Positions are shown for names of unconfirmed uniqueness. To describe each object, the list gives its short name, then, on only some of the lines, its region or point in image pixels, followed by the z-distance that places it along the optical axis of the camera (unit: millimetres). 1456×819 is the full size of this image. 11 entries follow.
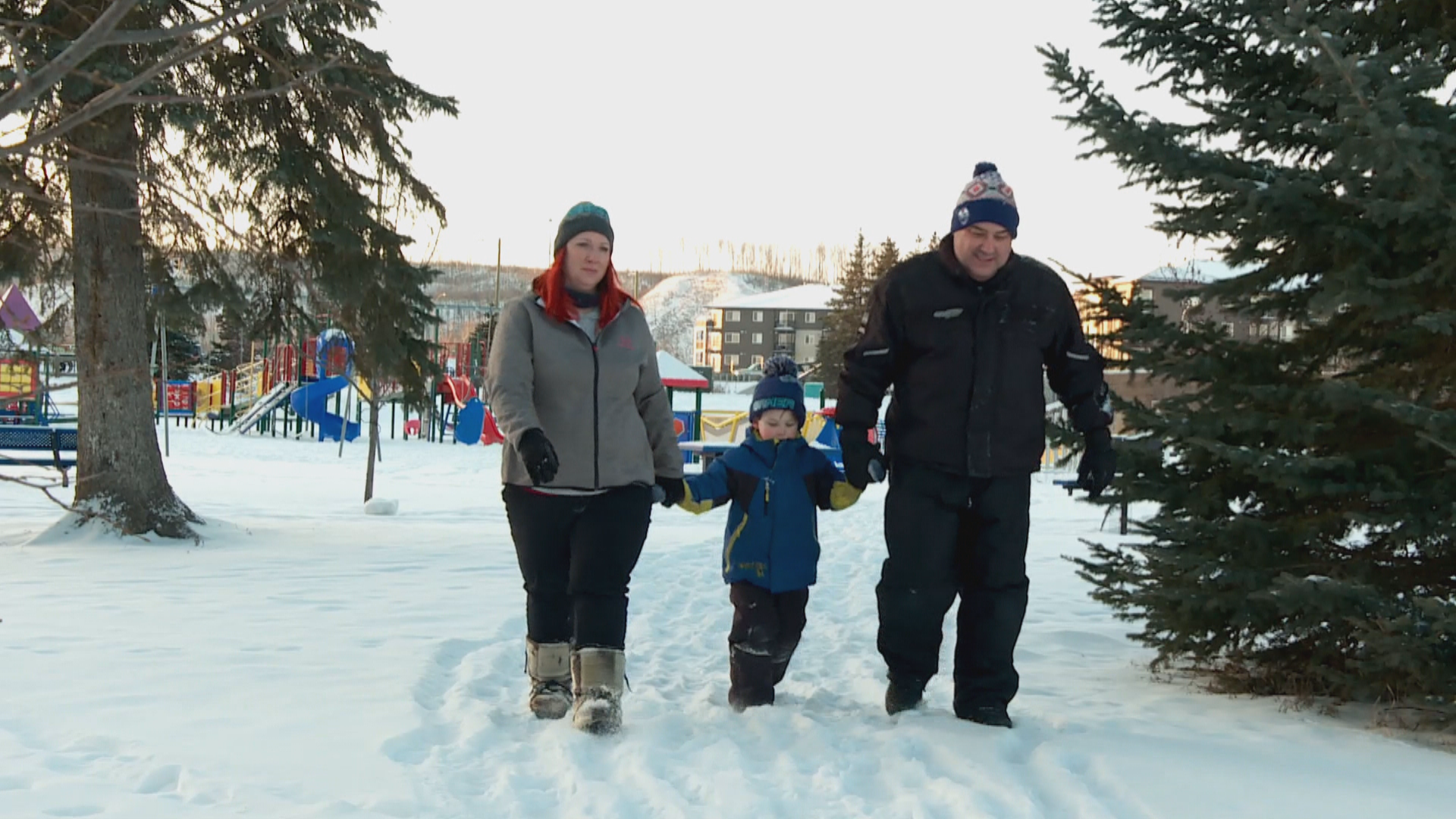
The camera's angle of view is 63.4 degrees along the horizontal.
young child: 4375
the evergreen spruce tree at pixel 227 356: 59250
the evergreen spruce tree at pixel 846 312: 57938
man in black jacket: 4008
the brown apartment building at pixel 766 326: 119562
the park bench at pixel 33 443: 13406
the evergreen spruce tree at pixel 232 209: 8891
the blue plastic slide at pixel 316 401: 31094
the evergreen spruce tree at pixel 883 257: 60469
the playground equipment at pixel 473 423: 31594
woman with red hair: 4016
